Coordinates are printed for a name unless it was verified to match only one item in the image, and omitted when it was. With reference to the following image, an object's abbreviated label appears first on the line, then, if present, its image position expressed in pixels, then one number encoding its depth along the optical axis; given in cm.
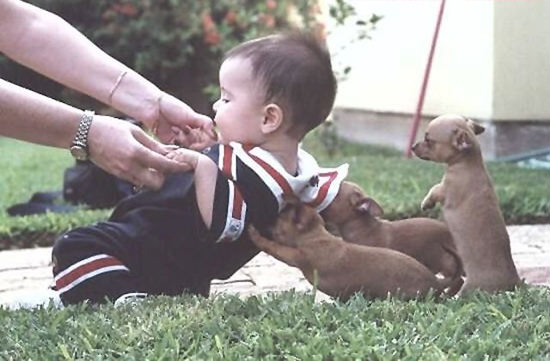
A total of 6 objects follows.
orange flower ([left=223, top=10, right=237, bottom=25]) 1736
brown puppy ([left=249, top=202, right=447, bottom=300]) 419
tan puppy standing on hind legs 433
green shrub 1755
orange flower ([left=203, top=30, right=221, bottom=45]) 1663
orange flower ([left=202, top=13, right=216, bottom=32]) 1682
